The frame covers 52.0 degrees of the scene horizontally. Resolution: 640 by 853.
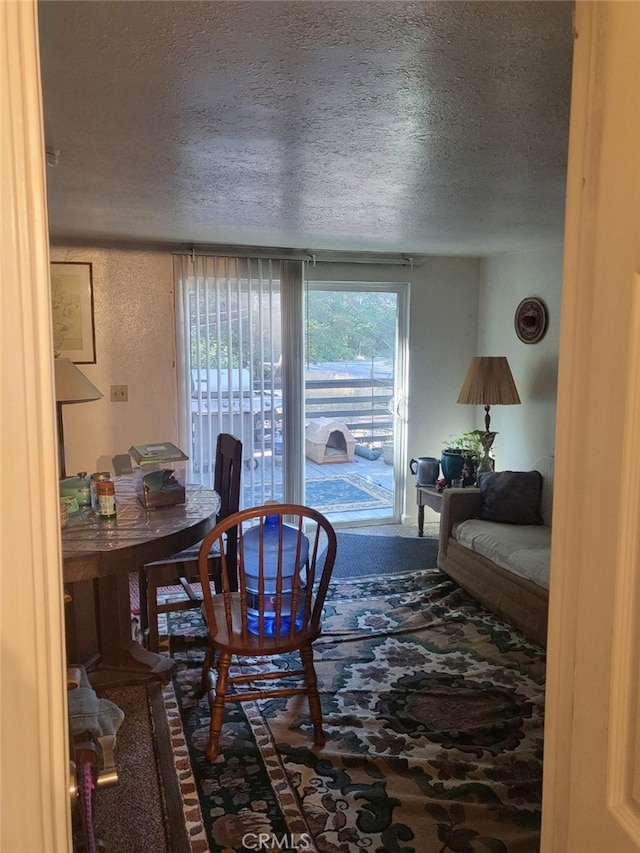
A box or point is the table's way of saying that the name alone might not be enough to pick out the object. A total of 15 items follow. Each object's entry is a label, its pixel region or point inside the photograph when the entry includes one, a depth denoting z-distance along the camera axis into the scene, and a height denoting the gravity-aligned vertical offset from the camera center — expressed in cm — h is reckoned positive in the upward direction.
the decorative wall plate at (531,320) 456 +32
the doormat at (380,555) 434 -133
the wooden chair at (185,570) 300 -95
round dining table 230 -70
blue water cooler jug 244 -90
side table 471 -98
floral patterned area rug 203 -141
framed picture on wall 427 +35
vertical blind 459 +4
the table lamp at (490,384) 449 -14
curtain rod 454 +79
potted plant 468 -70
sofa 328 -98
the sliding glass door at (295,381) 464 -13
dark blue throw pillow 391 -80
